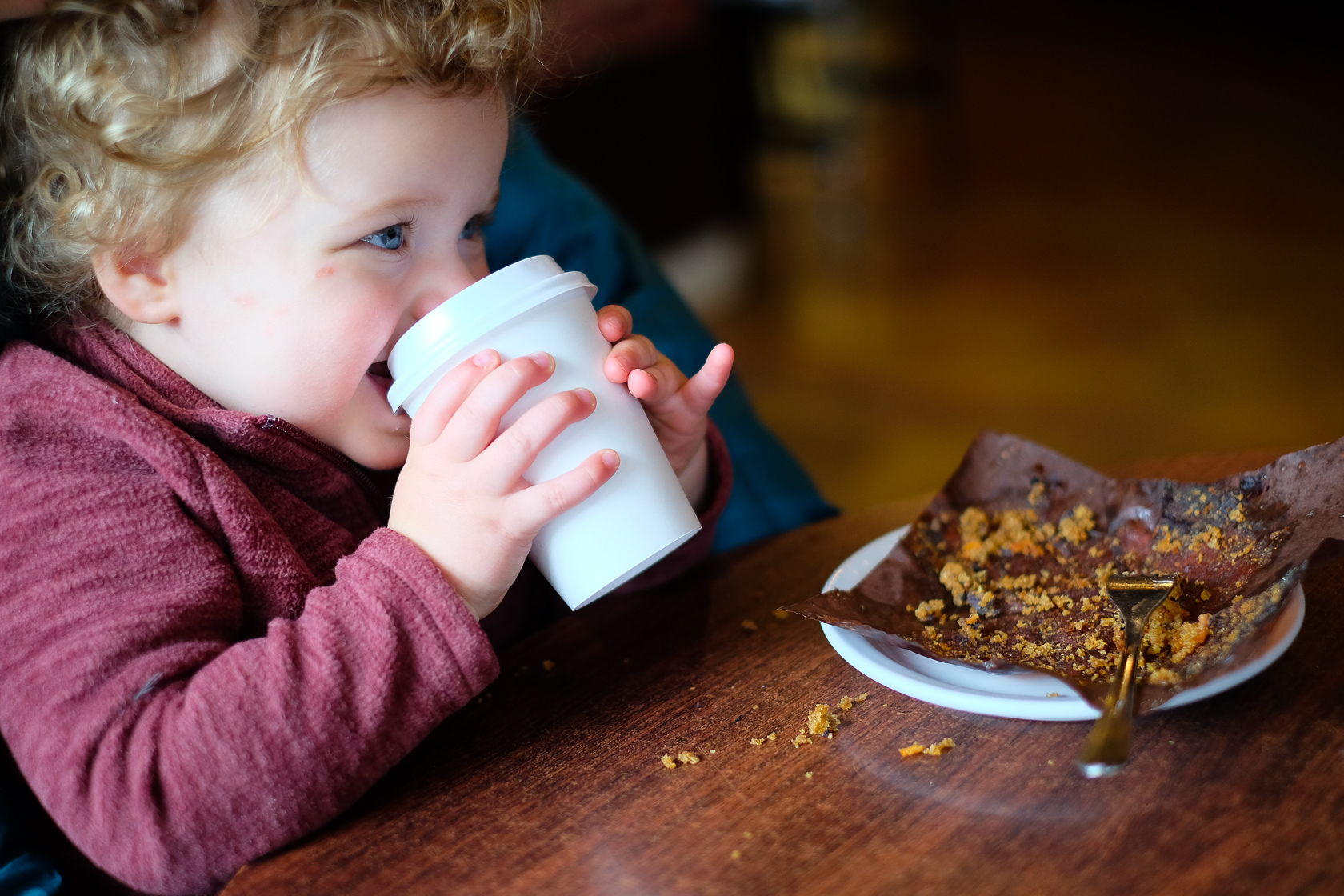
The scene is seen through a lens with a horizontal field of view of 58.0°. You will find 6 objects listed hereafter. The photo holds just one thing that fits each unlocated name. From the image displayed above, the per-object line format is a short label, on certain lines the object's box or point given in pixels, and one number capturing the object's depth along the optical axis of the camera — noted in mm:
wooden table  628
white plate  734
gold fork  665
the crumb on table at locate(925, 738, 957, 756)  734
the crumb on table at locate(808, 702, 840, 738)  772
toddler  749
